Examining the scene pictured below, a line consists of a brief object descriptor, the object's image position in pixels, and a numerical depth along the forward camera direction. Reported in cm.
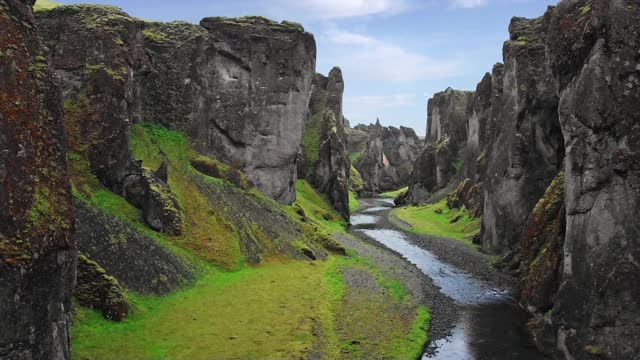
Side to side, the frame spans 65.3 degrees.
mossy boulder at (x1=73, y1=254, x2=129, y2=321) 2902
